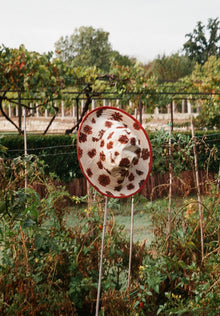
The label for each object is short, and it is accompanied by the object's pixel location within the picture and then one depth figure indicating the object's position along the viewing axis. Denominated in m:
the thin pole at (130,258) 3.26
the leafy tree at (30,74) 8.34
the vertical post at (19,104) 7.64
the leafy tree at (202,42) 47.77
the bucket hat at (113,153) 2.71
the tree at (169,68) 41.53
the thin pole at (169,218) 3.59
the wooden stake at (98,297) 2.81
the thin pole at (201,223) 3.49
